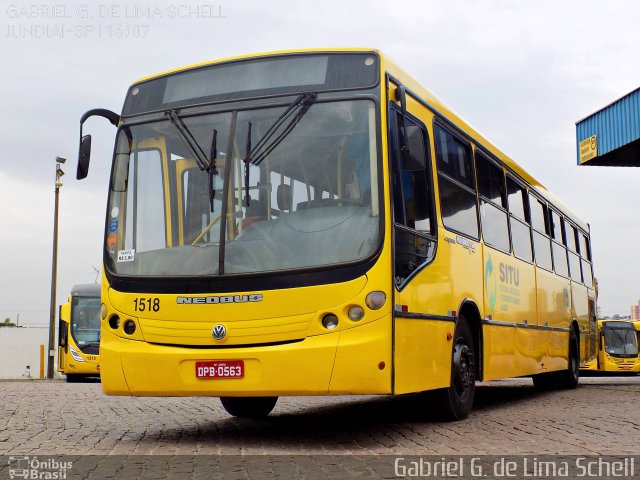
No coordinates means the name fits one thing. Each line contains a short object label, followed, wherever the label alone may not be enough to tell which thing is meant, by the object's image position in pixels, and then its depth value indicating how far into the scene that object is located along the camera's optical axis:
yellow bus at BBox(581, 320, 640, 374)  40.56
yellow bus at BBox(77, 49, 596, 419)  7.84
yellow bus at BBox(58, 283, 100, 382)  29.73
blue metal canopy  26.12
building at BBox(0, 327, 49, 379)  42.66
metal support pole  34.69
